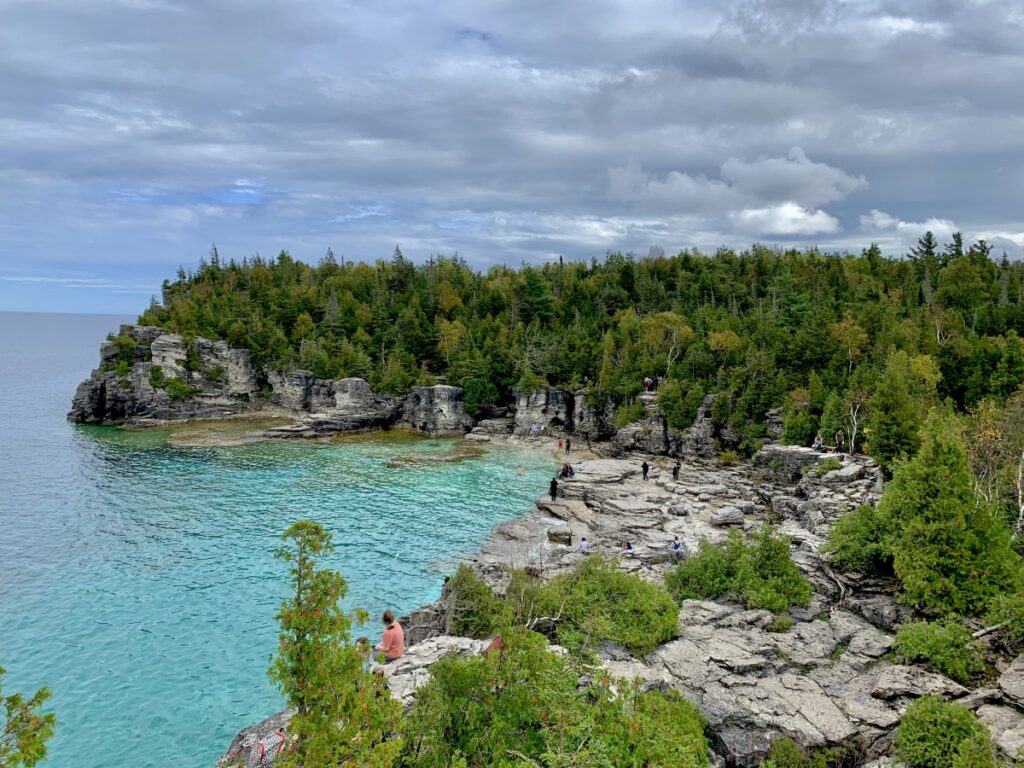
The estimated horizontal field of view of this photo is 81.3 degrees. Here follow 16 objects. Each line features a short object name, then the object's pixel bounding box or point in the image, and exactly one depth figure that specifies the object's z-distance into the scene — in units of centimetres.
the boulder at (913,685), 1464
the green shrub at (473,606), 1911
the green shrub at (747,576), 2061
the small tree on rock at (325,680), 852
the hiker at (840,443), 4253
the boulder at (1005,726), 1191
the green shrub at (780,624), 1884
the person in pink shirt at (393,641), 1648
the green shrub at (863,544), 2205
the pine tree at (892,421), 3472
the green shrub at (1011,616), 1609
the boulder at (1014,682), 1356
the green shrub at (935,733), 1185
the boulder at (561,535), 3378
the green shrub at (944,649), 1550
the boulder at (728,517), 3634
